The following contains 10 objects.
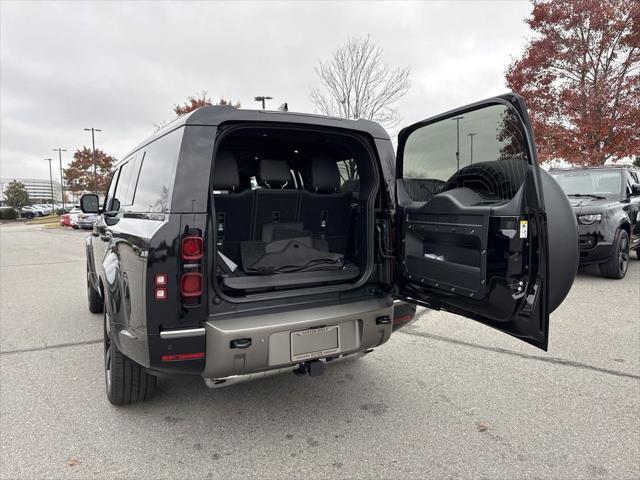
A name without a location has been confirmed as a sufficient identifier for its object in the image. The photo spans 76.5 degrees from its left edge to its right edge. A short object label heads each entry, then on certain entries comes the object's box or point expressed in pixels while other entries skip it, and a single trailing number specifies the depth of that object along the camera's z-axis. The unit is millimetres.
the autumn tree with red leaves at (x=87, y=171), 39053
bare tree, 14047
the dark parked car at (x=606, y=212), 6359
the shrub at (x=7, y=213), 46469
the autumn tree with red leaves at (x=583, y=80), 10586
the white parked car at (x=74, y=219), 26561
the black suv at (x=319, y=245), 2131
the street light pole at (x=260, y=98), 15548
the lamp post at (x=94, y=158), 37844
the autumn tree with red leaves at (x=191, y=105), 20188
